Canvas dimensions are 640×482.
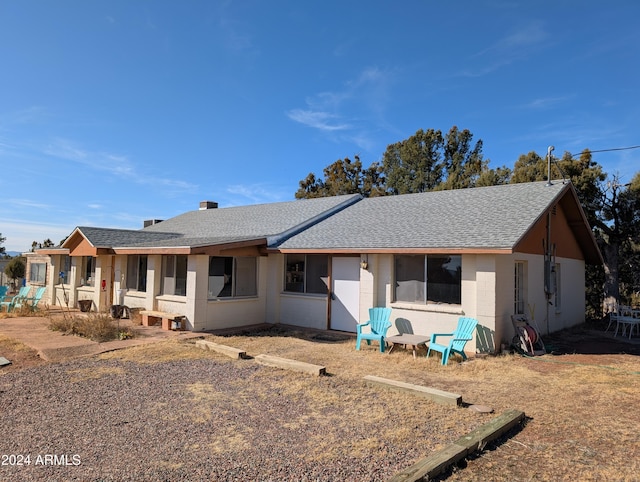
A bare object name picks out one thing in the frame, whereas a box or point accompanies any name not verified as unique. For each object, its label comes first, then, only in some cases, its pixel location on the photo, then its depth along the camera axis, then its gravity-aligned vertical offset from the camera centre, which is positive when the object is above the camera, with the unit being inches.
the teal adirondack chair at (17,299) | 620.1 -63.6
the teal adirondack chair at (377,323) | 402.3 -55.1
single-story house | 379.2 +2.8
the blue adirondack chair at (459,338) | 333.1 -58.3
